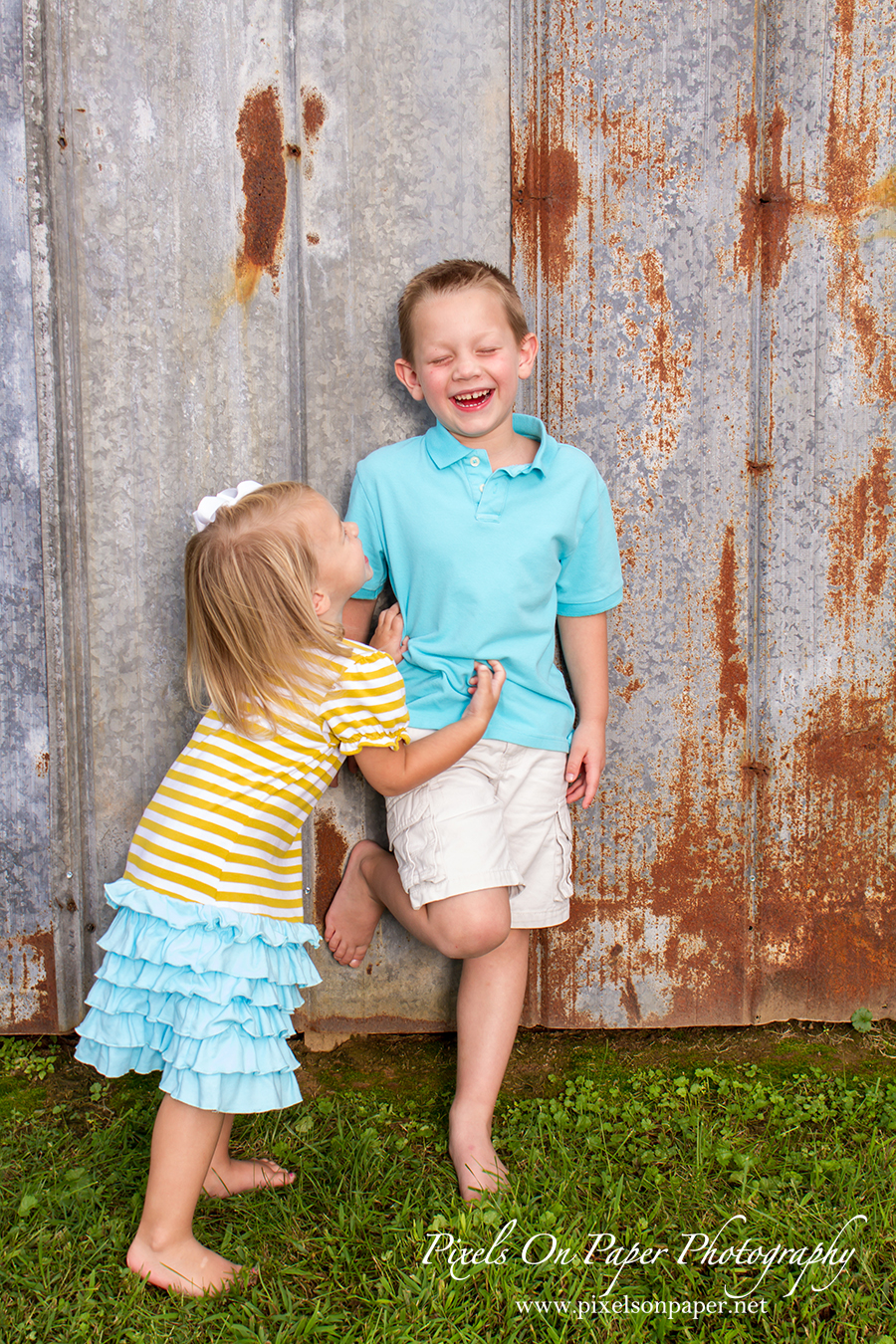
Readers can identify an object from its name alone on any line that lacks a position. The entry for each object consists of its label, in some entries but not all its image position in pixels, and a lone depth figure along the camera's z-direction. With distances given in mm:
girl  1483
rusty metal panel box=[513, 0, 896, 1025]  1998
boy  1768
